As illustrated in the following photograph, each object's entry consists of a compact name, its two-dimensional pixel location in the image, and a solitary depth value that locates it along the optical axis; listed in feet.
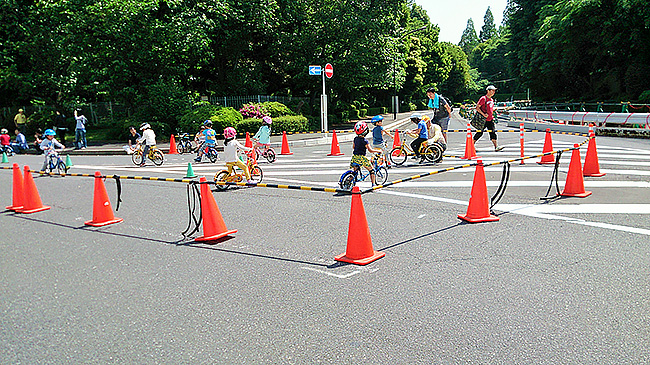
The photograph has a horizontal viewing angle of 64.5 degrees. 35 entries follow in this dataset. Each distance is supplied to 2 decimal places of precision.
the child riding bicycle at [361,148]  34.12
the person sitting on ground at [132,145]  57.57
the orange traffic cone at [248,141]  68.46
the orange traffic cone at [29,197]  33.99
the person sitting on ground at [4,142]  81.61
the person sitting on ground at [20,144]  88.63
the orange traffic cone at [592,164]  36.81
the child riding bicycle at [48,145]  51.67
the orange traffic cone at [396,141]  58.89
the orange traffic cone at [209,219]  24.45
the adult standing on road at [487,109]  47.93
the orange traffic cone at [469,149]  47.30
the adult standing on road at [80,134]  83.15
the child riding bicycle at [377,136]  40.14
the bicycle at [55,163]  52.05
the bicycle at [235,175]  38.27
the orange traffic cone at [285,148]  65.94
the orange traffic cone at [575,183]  30.66
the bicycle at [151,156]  56.44
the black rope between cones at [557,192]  30.42
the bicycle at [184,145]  71.00
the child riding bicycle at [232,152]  37.40
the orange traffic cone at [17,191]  34.30
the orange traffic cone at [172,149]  72.59
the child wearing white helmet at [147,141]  56.81
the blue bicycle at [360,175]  33.96
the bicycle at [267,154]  54.47
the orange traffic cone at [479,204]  25.11
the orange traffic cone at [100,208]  28.81
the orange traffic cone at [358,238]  20.22
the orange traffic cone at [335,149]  61.31
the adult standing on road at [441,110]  48.55
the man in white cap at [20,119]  97.66
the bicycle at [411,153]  45.14
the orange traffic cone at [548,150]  43.70
